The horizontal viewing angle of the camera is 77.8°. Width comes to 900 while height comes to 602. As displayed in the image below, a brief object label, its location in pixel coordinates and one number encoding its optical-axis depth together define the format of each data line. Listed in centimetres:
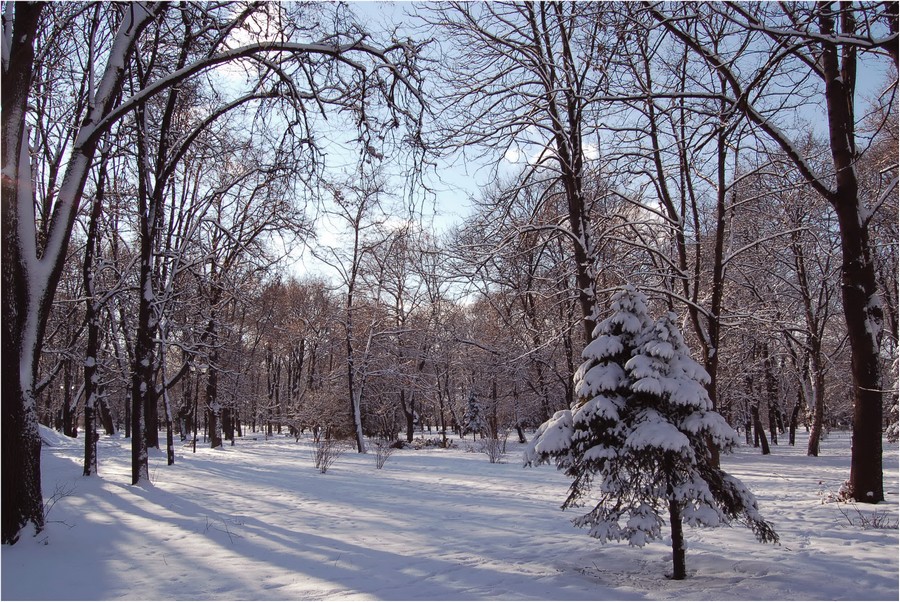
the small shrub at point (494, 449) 1789
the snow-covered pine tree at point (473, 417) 4450
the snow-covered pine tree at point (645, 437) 473
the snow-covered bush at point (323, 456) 1426
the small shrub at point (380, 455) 1539
